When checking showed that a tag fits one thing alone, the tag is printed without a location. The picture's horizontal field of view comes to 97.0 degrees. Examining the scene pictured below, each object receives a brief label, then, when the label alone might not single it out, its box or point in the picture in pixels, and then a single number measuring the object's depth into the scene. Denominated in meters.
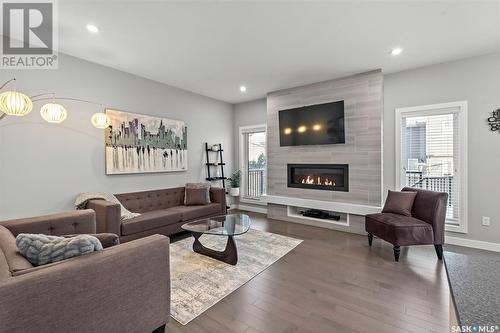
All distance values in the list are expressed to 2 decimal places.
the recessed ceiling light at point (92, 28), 2.53
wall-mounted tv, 4.20
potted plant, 5.77
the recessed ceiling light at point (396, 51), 3.11
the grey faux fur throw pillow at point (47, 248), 1.28
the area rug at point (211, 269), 2.04
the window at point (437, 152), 3.41
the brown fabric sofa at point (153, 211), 2.95
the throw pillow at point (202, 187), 4.43
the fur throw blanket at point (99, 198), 3.13
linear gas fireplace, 4.25
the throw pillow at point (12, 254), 1.18
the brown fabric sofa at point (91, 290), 1.05
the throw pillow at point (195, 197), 4.34
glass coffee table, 2.79
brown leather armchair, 2.82
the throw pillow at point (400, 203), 3.24
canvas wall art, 3.69
